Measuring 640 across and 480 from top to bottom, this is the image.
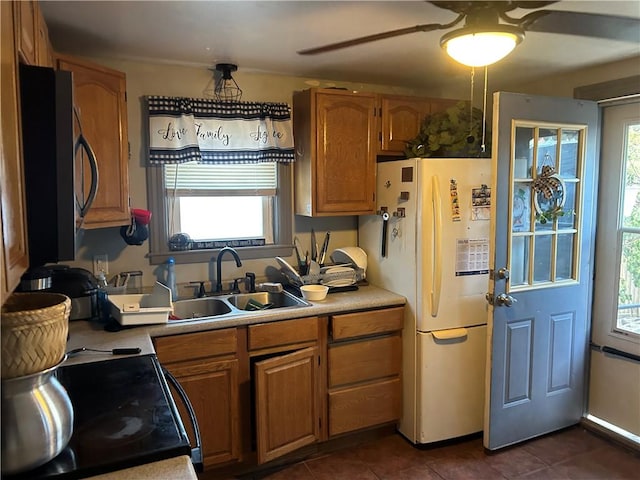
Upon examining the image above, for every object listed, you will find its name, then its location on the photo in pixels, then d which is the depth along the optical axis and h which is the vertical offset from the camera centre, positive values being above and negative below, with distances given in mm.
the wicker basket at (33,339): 963 -291
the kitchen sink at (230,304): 2723 -605
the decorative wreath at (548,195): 2645 +37
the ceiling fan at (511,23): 1541 +623
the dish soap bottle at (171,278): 2786 -456
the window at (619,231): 2787 -171
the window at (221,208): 2848 -49
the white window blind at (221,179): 2900 +132
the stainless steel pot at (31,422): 973 -466
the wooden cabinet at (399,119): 3049 +529
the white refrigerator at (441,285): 2639 -478
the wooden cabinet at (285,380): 2363 -960
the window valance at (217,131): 2723 +412
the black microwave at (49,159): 1268 +108
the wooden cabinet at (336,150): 2891 +310
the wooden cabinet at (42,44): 1653 +585
